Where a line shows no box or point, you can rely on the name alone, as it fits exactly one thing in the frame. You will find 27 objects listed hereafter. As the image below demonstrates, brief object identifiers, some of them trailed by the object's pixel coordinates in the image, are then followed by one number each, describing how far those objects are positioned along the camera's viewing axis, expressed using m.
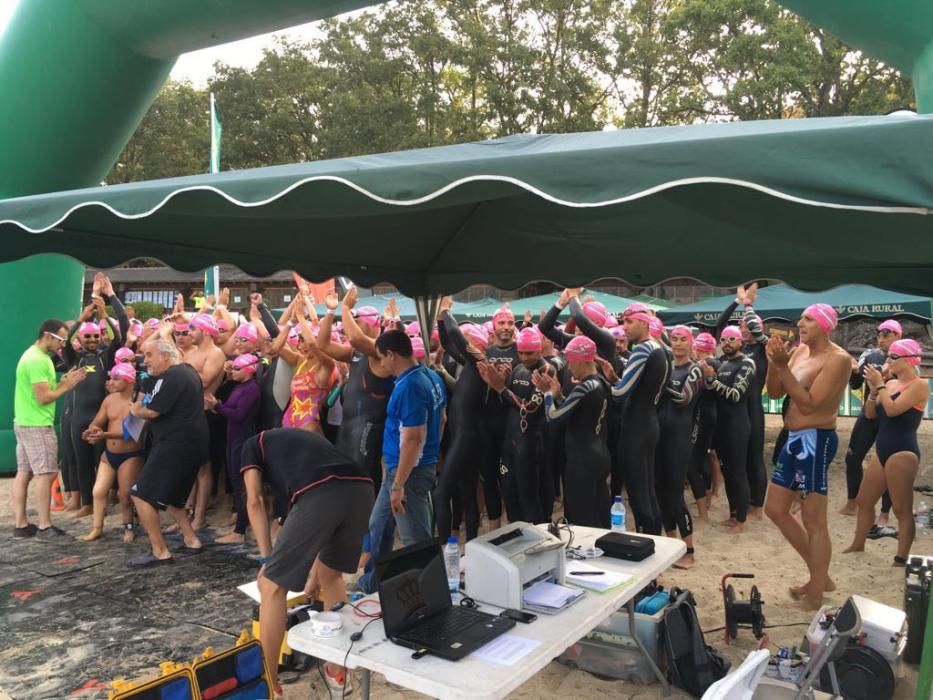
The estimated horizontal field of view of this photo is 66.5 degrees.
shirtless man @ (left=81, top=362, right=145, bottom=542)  6.23
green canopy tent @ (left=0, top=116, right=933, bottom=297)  2.01
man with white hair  5.45
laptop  2.43
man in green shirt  6.26
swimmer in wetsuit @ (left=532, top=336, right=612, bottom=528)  4.92
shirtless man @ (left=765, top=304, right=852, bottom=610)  4.49
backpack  3.55
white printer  2.75
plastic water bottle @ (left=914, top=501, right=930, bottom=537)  6.76
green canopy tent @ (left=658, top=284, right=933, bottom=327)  10.09
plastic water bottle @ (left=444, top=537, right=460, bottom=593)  3.12
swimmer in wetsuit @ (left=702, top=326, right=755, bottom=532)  6.57
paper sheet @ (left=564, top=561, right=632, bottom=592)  3.02
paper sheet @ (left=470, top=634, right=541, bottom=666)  2.32
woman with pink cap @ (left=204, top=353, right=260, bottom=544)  6.20
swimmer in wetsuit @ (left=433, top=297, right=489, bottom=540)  5.76
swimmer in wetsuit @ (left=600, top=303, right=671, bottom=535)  5.10
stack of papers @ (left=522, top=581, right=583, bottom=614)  2.75
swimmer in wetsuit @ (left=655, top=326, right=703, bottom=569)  5.69
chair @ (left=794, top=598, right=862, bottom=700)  2.44
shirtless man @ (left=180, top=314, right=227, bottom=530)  6.50
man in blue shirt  4.37
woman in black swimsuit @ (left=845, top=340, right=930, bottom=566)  5.54
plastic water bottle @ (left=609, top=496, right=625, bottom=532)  4.25
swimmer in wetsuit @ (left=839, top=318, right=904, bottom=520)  7.11
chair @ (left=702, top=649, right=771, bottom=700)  1.92
